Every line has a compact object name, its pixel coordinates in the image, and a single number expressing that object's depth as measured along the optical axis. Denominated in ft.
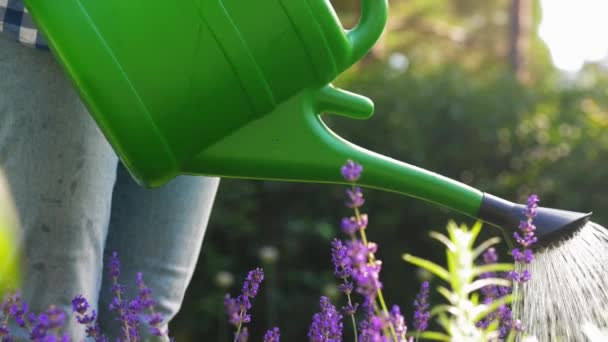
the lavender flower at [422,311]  4.68
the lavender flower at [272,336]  4.66
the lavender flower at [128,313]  4.72
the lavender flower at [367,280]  3.92
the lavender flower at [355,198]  4.05
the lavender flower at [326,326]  4.66
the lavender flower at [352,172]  4.13
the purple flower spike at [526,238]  4.43
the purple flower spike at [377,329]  3.84
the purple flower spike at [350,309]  4.70
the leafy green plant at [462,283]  3.73
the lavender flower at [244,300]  4.62
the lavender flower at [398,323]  4.00
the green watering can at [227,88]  4.51
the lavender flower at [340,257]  4.66
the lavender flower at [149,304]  4.49
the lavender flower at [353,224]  3.95
